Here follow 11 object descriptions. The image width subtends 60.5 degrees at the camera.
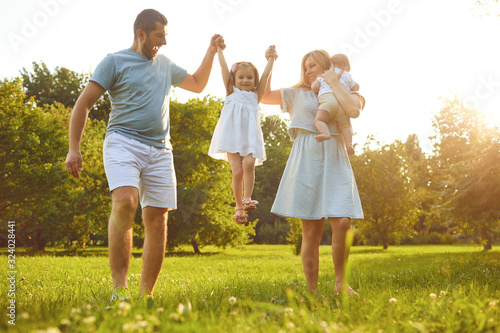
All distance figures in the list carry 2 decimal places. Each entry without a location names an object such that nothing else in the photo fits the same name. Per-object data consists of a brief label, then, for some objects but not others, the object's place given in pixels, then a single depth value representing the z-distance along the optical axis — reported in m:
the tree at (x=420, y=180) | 28.31
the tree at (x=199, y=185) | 24.44
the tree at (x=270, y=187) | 42.57
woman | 4.09
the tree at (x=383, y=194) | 27.91
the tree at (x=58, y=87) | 33.84
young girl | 4.71
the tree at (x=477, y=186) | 13.74
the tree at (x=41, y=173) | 18.45
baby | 4.16
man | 3.59
